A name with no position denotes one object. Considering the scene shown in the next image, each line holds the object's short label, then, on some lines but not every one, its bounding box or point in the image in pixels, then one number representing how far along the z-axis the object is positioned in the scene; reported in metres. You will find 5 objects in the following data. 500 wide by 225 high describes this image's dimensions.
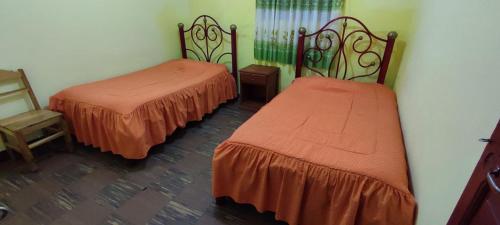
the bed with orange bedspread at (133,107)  1.90
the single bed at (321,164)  1.12
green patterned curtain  2.43
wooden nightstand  2.68
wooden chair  1.80
